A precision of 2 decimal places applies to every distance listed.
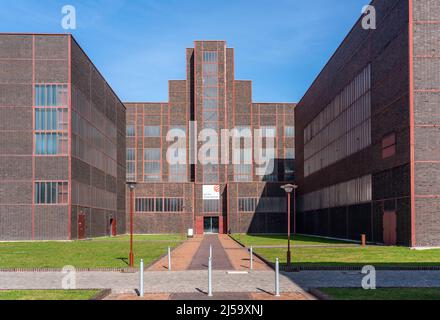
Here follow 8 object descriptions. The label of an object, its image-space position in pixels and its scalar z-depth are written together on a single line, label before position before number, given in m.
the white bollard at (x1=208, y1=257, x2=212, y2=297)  14.21
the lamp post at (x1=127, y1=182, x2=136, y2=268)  25.06
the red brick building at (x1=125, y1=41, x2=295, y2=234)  79.56
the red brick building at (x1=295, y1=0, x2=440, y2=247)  35.56
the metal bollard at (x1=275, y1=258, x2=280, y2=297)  14.14
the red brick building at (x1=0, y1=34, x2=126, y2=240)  51.47
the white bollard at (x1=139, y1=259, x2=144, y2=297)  14.12
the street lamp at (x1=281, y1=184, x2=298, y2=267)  22.08
